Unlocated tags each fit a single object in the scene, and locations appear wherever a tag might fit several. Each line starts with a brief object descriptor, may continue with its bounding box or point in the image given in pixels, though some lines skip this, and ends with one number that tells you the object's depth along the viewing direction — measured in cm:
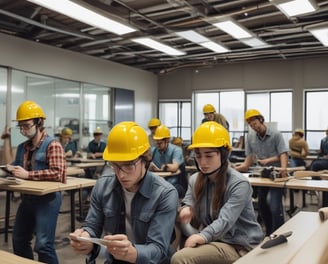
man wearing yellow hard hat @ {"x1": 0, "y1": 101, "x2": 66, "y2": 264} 263
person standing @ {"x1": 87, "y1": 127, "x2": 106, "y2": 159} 767
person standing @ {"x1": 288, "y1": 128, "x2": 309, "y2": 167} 789
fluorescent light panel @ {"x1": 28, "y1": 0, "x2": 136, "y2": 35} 464
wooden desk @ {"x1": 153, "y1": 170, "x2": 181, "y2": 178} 455
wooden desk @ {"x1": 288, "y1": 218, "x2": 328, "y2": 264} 137
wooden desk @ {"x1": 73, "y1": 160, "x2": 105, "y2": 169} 627
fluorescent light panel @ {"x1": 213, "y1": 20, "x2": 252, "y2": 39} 583
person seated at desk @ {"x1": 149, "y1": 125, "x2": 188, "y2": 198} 477
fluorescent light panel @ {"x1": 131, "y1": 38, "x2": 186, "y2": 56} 696
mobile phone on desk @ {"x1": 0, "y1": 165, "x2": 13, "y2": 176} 315
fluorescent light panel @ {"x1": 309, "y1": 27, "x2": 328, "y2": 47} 608
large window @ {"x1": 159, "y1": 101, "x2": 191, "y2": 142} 1121
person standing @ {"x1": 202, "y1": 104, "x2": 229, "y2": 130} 587
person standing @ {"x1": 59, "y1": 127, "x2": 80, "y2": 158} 761
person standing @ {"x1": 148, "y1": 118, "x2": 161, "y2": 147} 628
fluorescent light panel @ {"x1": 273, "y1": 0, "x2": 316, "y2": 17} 478
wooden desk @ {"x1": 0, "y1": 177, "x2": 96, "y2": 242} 279
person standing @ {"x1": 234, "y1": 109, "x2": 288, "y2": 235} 400
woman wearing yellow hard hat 196
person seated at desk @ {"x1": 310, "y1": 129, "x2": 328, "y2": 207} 748
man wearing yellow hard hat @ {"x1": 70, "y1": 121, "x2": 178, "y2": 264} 173
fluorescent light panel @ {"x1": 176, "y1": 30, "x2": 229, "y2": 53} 650
